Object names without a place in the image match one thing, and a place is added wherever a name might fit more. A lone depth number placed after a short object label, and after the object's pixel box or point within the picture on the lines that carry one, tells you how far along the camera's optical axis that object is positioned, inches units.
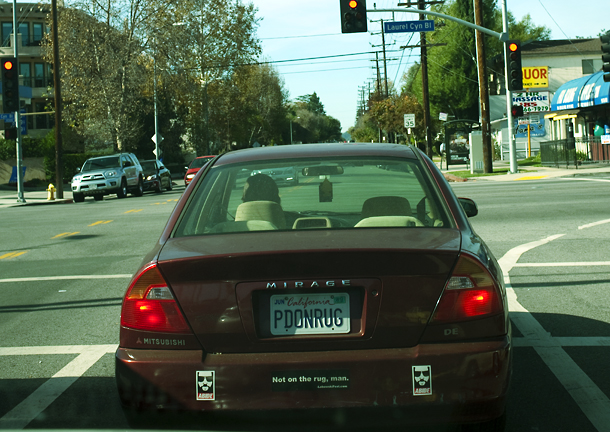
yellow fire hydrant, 1195.1
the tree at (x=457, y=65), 2802.7
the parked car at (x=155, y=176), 1327.5
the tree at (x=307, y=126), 7043.8
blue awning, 1304.1
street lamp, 1814.8
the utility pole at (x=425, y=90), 1585.9
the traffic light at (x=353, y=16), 927.7
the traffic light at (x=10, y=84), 1075.9
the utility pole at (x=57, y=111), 1238.9
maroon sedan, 121.8
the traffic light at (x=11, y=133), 1149.1
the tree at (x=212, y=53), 2220.7
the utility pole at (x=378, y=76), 3060.5
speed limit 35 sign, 1675.8
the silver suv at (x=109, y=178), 1158.3
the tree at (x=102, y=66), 1721.2
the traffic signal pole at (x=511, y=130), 1185.8
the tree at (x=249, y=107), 2501.2
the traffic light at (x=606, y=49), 814.0
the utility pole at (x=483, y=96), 1242.6
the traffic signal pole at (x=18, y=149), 1147.3
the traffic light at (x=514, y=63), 1045.8
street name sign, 1138.0
